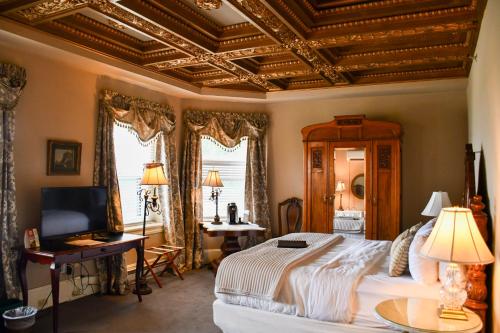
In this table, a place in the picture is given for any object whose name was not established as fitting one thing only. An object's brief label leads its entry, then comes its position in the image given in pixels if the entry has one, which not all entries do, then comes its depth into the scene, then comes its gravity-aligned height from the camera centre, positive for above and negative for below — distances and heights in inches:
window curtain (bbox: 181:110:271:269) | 250.1 +10.6
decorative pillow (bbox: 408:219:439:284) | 117.1 -24.5
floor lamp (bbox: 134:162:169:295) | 197.6 -0.2
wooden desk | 143.8 -28.2
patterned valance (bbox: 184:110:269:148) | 253.8 +33.9
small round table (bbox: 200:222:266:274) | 221.9 -28.6
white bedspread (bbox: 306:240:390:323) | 119.6 -32.6
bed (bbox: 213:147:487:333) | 116.9 -36.6
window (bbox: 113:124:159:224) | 218.5 +6.4
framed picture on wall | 174.4 +9.1
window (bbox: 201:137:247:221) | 265.7 +5.3
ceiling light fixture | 133.0 +56.3
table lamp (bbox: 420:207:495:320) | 86.4 -14.7
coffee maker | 241.3 -19.3
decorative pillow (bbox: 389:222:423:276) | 124.8 -23.8
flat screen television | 160.2 -13.4
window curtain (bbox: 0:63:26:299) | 150.7 -3.9
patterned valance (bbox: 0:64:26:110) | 151.6 +35.0
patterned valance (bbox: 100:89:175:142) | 200.7 +33.6
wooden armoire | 223.8 +4.9
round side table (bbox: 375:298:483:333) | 88.4 -31.2
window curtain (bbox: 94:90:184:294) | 195.3 +15.0
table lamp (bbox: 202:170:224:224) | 239.8 -1.9
